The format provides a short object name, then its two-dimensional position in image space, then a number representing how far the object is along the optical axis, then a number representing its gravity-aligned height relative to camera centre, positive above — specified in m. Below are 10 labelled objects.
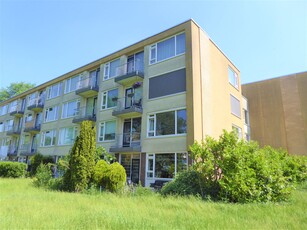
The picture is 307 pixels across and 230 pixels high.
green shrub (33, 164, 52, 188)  14.17 -0.94
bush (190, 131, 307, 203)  9.56 -0.18
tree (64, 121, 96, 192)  12.53 +0.16
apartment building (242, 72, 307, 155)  26.78 +6.62
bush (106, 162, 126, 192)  12.51 -0.76
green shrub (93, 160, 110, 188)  12.80 -0.59
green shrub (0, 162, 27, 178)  20.88 -0.57
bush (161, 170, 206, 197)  10.97 -0.90
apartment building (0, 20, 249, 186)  16.42 +5.48
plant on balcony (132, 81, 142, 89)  19.80 +6.74
